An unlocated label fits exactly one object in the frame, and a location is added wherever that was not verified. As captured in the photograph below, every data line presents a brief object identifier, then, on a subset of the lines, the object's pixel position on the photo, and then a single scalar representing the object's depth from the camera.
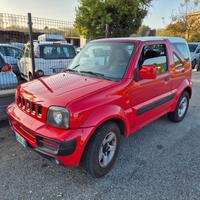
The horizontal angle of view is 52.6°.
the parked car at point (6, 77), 4.58
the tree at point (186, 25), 25.50
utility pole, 5.18
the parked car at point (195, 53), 14.02
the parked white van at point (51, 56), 6.96
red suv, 2.36
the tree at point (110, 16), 15.24
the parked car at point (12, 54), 9.95
